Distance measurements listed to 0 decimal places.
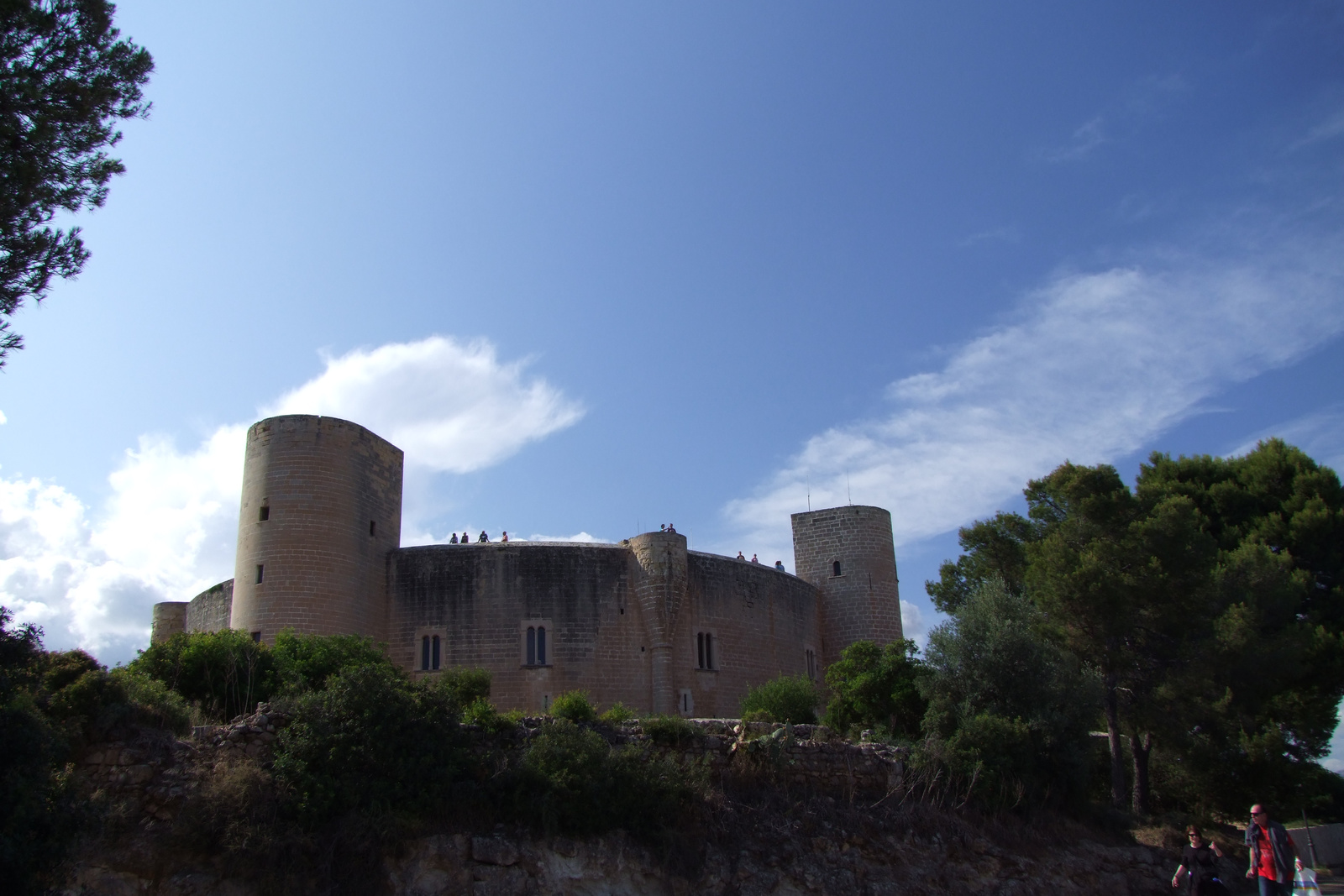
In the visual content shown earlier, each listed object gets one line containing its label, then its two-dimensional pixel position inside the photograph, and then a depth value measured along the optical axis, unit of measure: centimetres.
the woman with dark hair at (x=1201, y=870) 1195
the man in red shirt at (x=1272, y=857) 1137
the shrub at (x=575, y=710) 1705
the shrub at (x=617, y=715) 1697
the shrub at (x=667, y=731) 1634
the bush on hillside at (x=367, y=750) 1294
